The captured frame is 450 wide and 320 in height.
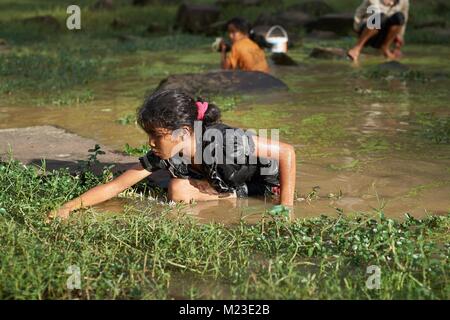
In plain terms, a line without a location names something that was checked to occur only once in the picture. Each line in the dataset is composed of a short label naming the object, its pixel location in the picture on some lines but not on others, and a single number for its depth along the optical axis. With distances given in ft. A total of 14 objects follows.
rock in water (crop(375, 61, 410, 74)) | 37.68
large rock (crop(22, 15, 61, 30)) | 59.06
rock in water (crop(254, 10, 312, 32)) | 57.21
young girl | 16.61
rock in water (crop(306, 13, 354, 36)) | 56.54
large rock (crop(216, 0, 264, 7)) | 65.21
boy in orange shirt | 36.41
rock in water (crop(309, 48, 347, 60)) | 43.91
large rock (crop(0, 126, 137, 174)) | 21.18
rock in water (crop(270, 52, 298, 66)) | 41.60
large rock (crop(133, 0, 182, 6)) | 69.00
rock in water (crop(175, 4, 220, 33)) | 60.03
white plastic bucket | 45.27
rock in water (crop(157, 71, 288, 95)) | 32.40
